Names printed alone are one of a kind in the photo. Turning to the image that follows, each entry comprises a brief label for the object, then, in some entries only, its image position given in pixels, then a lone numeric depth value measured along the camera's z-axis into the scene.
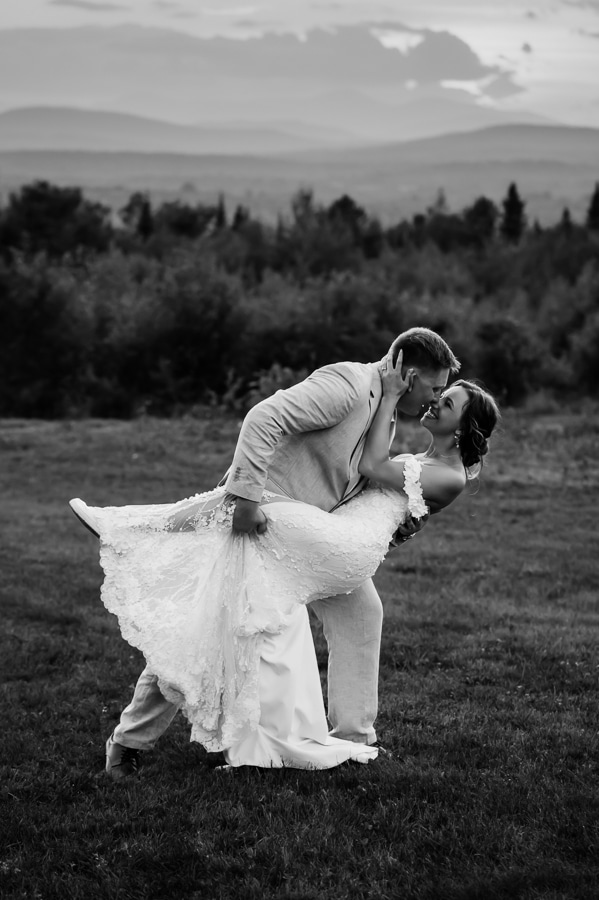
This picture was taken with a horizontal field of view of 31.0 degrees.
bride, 5.71
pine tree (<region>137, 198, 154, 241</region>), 71.69
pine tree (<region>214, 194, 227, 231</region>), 73.01
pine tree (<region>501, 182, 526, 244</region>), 78.08
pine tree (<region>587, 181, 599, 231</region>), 71.31
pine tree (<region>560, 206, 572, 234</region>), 68.82
